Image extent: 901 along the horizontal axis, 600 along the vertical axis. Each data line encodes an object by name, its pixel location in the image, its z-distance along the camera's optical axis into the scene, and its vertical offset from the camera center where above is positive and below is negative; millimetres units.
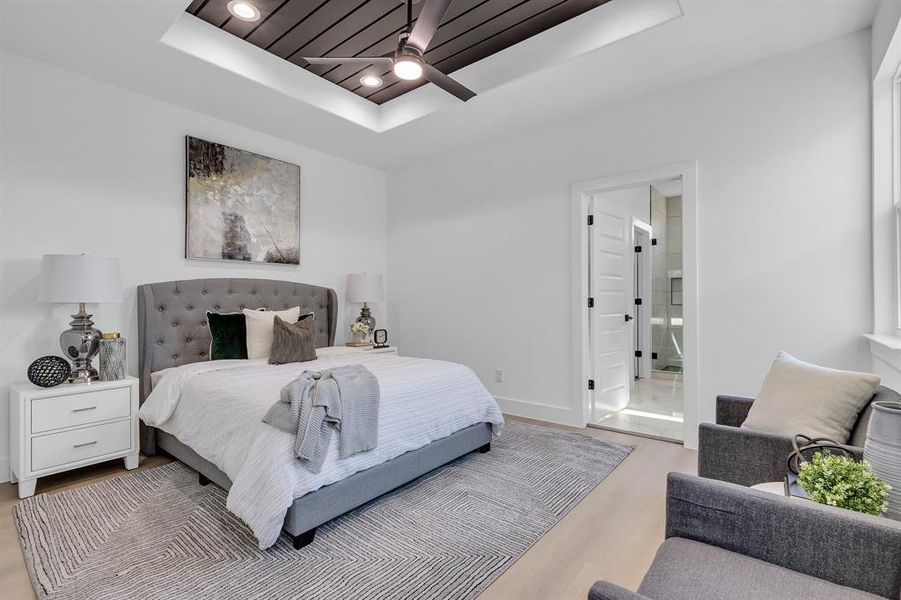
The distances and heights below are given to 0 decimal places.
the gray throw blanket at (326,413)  1988 -525
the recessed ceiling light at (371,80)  3477 +1753
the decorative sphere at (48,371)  2604 -416
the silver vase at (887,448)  1124 -382
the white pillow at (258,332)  3459 -243
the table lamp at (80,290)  2623 +66
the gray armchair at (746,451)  1653 -596
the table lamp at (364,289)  4477 +122
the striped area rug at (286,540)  1759 -1109
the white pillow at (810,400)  1651 -391
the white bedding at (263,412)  1932 -659
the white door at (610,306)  3916 -51
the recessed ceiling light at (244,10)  2621 +1755
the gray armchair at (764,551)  1041 -641
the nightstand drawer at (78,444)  2531 -859
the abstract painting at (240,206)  3594 +829
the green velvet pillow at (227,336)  3404 -271
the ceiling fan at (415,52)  2051 +1282
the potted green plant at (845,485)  1129 -479
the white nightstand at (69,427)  2492 -750
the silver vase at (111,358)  2830 -368
